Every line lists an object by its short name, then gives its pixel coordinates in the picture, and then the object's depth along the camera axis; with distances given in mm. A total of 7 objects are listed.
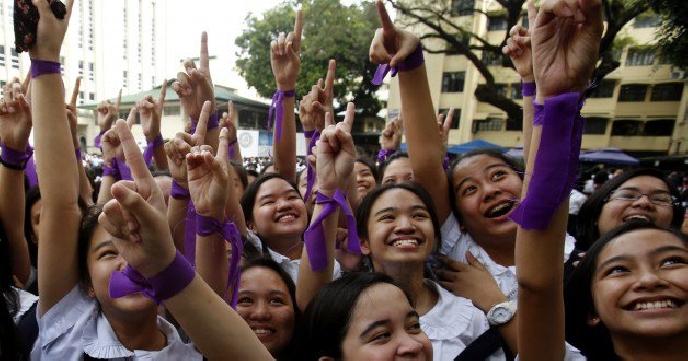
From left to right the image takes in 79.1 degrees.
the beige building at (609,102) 19078
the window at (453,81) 20859
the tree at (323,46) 14977
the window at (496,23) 19734
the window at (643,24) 18598
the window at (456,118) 21172
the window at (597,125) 20344
